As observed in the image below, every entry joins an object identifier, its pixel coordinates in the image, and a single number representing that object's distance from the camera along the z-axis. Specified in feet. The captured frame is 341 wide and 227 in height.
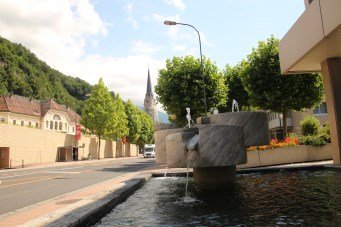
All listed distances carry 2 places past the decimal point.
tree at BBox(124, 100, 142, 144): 282.77
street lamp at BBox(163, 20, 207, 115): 94.58
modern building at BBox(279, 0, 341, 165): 40.94
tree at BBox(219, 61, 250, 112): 133.39
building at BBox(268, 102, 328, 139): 155.44
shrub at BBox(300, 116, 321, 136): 90.12
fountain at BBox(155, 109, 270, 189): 36.06
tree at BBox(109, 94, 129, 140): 213.05
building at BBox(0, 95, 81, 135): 223.77
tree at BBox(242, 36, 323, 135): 94.68
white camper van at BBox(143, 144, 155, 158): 213.25
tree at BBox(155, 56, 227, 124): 114.42
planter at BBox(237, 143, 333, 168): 68.90
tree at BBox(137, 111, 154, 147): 333.83
